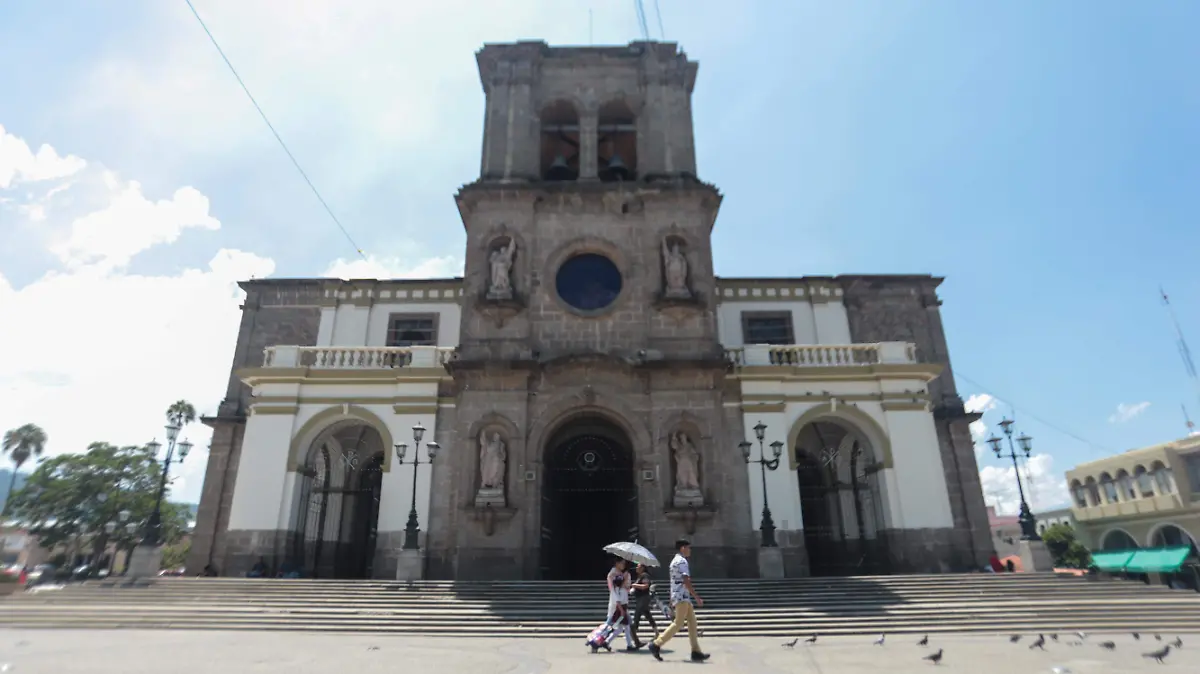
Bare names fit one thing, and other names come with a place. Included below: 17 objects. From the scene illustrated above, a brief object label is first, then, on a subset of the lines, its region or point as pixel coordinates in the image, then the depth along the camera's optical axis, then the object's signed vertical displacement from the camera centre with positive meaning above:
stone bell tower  18.91 +6.60
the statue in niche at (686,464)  18.83 +2.67
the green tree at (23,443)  61.50 +11.53
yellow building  39.44 +3.51
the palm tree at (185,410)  43.63 +10.27
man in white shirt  9.15 -0.66
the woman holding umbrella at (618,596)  10.37 -0.58
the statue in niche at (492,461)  18.80 +2.83
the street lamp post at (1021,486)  19.31 +2.02
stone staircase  12.98 -1.01
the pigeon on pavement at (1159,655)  9.04 -1.41
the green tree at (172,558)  46.88 +0.50
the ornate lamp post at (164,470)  19.00 +2.97
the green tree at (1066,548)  51.78 +0.37
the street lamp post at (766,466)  18.06 +2.68
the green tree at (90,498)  38.22 +3.95
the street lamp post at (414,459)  17.48 +3.14
